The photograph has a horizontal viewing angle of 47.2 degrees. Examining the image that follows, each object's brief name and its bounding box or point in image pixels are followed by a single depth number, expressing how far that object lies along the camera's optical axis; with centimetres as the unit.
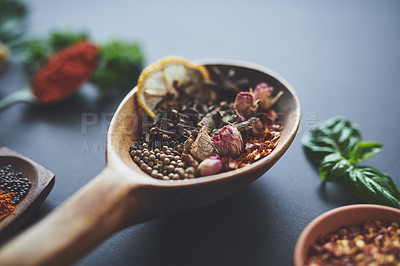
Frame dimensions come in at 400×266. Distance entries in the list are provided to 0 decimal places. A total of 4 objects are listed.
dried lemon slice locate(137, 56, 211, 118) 26
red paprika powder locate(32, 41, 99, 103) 31
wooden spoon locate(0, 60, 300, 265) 18
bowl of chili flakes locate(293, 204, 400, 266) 20
